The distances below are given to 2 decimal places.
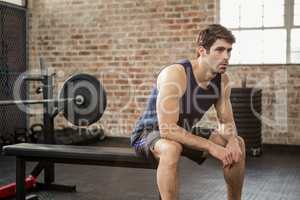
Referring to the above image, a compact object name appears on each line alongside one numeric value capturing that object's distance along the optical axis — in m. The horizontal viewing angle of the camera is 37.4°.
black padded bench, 2.26
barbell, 3.27
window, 4.80
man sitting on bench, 1.98
